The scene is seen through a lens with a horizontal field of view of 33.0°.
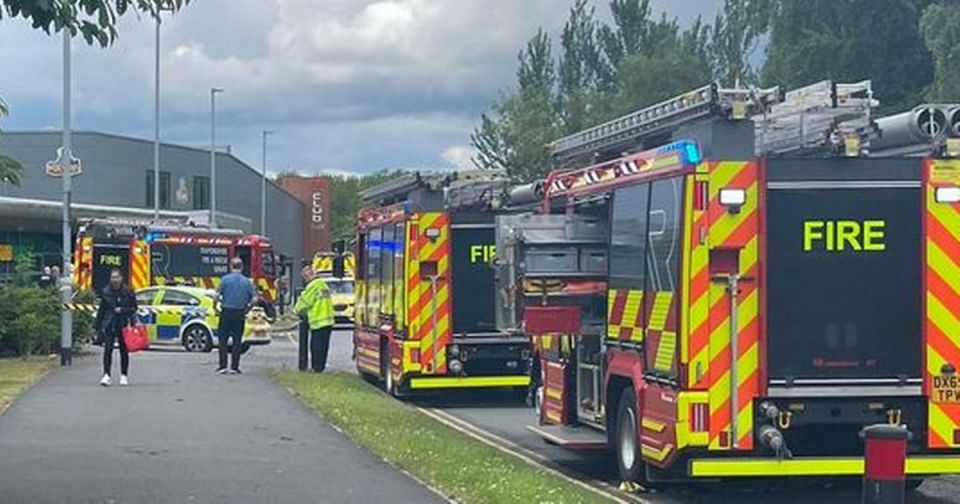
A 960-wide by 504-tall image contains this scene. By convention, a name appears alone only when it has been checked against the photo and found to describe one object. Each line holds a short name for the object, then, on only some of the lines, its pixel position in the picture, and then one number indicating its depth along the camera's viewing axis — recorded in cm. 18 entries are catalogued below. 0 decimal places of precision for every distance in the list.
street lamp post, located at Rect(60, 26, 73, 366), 2597
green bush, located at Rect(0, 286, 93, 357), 2752
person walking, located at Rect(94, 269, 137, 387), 2138
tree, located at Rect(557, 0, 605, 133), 8212
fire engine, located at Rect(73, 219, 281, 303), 3950
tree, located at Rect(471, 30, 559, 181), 7844
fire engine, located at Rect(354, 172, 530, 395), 2053
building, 6047
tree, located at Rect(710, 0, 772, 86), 6714
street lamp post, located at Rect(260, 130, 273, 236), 8181
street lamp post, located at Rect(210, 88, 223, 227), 6077
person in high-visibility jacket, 2508
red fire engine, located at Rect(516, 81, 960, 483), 1128
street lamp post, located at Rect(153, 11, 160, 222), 5500
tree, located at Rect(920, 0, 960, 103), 4078
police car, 3281
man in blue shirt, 2428
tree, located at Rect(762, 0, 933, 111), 5006
